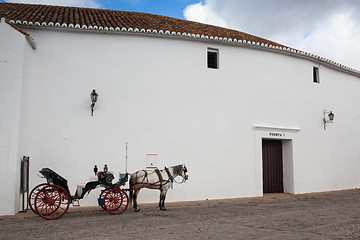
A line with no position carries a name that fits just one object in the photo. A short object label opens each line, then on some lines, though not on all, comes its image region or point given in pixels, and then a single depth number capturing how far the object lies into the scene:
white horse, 9.39
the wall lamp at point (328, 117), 14.62
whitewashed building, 10.08
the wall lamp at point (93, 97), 10.41
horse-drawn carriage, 8.09
